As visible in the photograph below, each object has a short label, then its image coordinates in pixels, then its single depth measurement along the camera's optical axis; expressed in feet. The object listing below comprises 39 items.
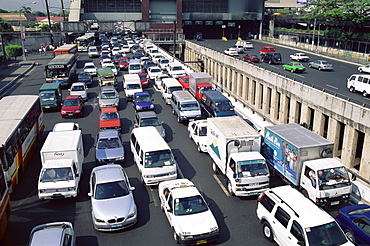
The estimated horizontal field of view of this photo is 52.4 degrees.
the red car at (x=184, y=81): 132.57
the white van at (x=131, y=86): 123.71
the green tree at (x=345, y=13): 231.09
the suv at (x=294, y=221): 43.04
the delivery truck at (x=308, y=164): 56.03
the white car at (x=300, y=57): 186.50
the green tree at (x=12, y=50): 219.00
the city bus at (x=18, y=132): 62.11
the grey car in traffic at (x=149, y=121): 88.02
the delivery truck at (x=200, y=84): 117.50
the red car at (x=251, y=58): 179.73
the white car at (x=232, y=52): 209.42
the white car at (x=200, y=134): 80.94
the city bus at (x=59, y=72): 138.82
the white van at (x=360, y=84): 110.01
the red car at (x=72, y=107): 105.60
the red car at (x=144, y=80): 143.23
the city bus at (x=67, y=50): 177.78
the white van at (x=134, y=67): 159.88
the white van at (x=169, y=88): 120.38
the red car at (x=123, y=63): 181.34
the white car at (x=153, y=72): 155.94
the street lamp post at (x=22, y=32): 197.21
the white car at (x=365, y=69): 148.15
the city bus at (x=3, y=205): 48.73
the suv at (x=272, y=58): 175.52
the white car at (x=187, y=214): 47.37
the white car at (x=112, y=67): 163.02
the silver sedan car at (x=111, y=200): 50.80
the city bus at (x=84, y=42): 271.33
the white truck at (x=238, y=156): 60.03
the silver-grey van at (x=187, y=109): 99.35
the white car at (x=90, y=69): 162.98
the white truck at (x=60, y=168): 58.95
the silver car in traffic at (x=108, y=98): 110.18
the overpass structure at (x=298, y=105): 78.84
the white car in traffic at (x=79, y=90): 123.75
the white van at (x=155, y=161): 63.82
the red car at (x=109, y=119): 91.81
